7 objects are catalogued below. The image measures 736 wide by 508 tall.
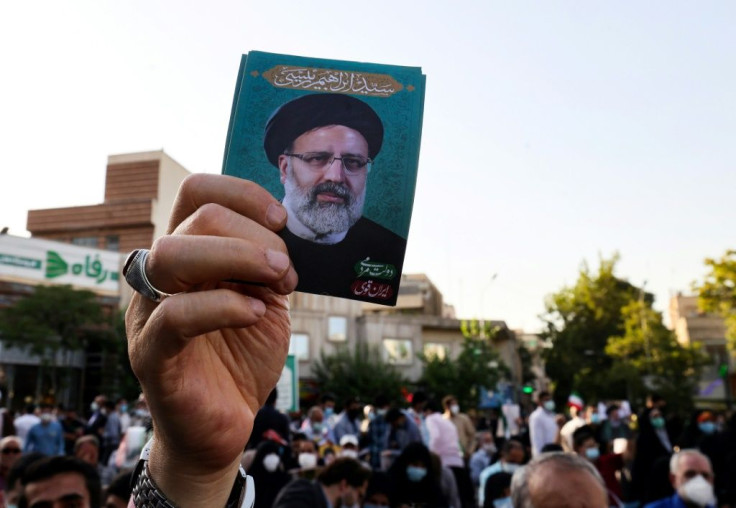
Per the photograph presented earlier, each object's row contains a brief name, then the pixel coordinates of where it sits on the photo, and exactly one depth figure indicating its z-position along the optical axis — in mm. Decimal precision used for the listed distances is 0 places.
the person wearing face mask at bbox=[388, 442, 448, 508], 7016
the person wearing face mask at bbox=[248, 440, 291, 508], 6402
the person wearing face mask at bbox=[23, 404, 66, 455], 10633
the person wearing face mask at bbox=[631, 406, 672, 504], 6609
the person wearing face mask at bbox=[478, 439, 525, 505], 8019
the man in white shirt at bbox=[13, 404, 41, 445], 11896
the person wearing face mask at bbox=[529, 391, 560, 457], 10969
